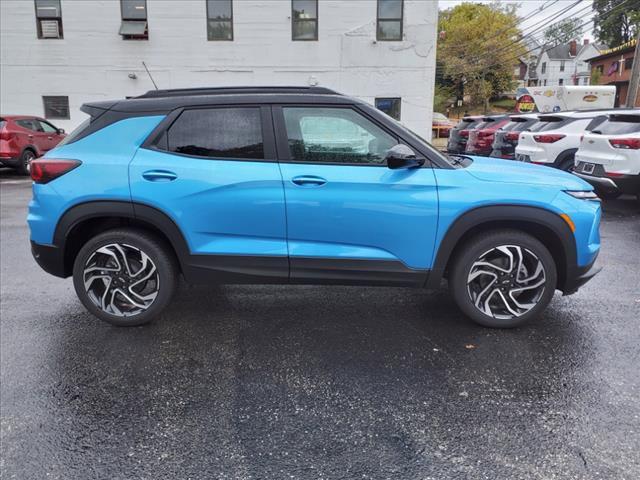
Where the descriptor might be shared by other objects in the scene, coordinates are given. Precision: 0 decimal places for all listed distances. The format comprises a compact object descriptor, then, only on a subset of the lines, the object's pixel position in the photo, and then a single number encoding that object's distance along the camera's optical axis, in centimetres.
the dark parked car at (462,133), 1561
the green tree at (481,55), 5047
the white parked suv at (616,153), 805
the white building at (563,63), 7988
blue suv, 362
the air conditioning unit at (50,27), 1820
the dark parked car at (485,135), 1364
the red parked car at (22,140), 1336
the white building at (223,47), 1769
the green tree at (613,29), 5594
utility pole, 1631
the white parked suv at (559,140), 995
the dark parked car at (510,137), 1180
